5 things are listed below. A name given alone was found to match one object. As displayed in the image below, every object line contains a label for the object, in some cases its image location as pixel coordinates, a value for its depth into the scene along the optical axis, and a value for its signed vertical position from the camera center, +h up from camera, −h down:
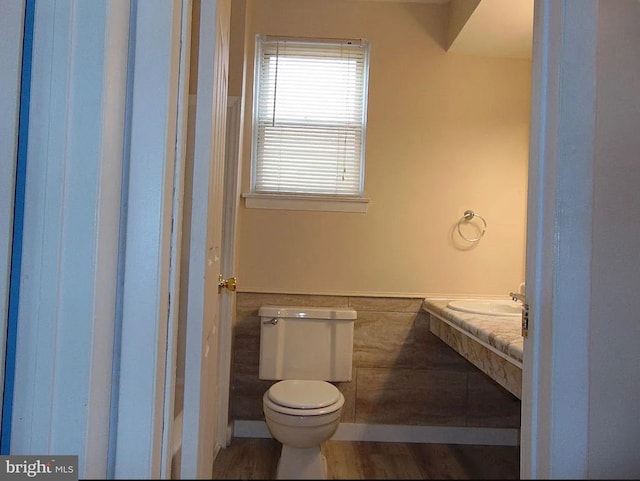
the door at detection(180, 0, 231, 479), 0.93 +0.00
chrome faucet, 2.21 -0.19
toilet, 2.36 -0.48
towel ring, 2.62 +0.19
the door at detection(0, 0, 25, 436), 0.75 +0.18
